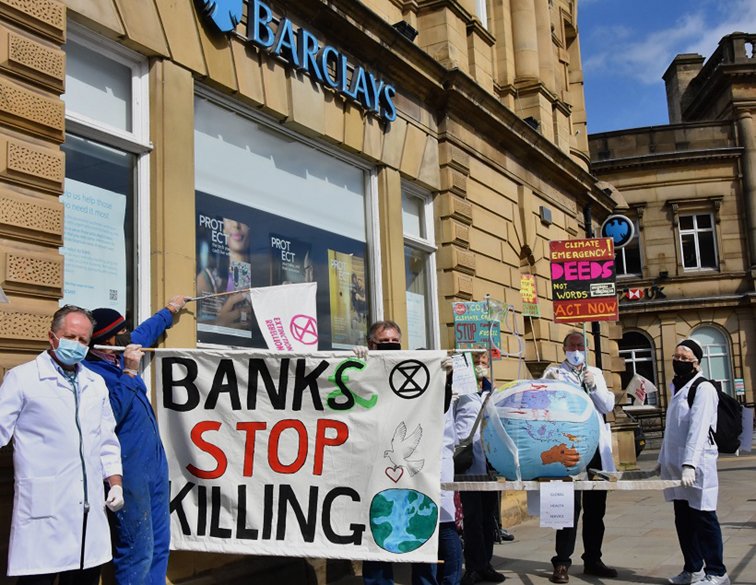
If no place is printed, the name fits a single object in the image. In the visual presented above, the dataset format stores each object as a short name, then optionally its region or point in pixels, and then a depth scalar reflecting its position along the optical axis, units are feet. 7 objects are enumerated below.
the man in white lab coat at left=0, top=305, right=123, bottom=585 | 14.37
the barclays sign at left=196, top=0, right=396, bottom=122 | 26.50
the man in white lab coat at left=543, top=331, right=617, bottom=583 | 24.99
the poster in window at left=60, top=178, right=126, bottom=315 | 21.33
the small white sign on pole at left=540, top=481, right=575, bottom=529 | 18.93
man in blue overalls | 16.78
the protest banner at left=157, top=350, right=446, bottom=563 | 18.90
